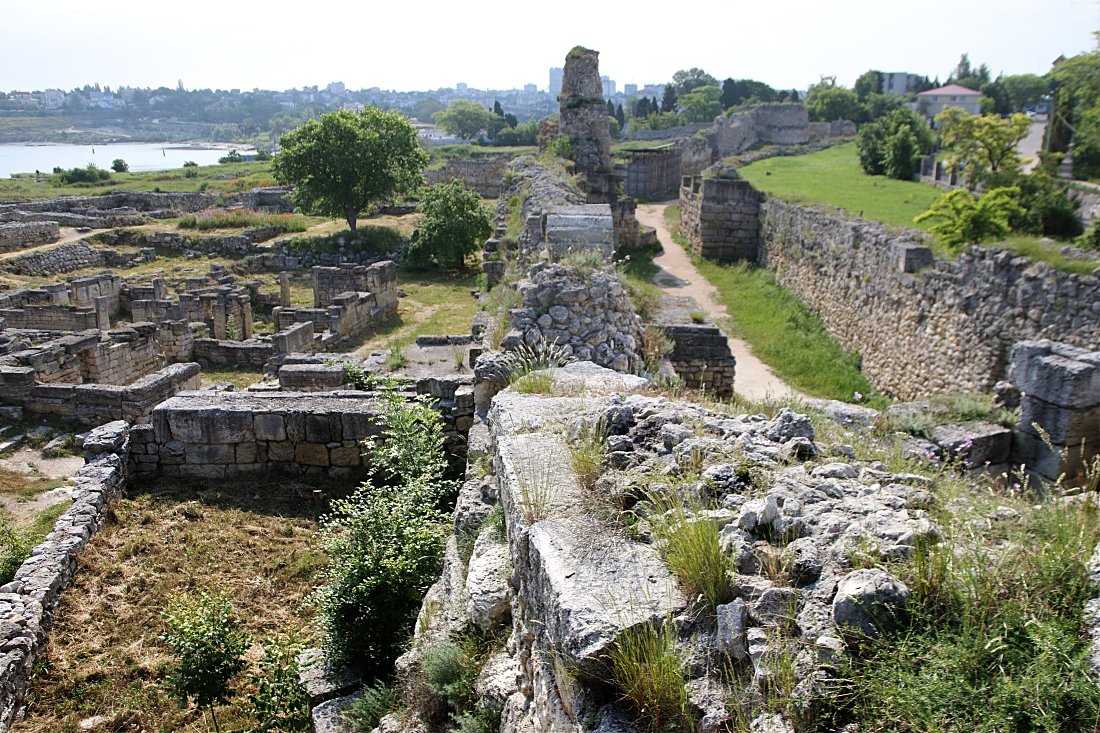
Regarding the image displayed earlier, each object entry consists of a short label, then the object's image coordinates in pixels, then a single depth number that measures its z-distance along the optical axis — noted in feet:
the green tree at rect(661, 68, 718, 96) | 448.24
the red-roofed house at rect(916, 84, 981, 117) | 259.06
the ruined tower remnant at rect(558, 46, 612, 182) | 83.97
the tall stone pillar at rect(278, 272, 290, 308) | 70.13
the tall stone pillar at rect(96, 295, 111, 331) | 60.90
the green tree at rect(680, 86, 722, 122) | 283.38
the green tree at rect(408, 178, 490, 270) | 81.35
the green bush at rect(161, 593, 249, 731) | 14.83
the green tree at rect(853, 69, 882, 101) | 282.97
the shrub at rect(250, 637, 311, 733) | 15.05
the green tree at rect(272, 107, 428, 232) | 94.79
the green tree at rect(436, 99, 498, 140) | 382.83
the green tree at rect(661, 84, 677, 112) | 334.09
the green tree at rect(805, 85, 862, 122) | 229.25
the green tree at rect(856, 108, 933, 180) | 111.55
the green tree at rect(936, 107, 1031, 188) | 82.69
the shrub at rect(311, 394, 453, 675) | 15.94
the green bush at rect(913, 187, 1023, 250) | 45.68
